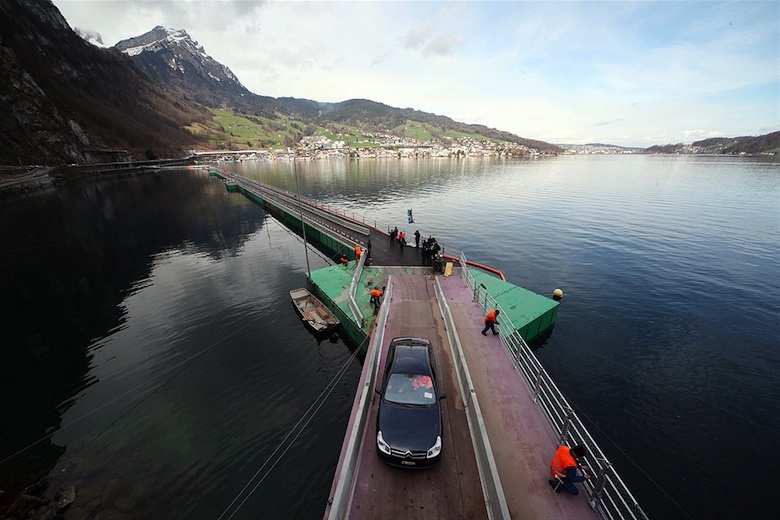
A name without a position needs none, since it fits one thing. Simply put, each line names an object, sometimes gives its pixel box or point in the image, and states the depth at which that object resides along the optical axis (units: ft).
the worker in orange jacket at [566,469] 26.04
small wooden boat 72.43
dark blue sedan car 28.78
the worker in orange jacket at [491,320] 50.34
